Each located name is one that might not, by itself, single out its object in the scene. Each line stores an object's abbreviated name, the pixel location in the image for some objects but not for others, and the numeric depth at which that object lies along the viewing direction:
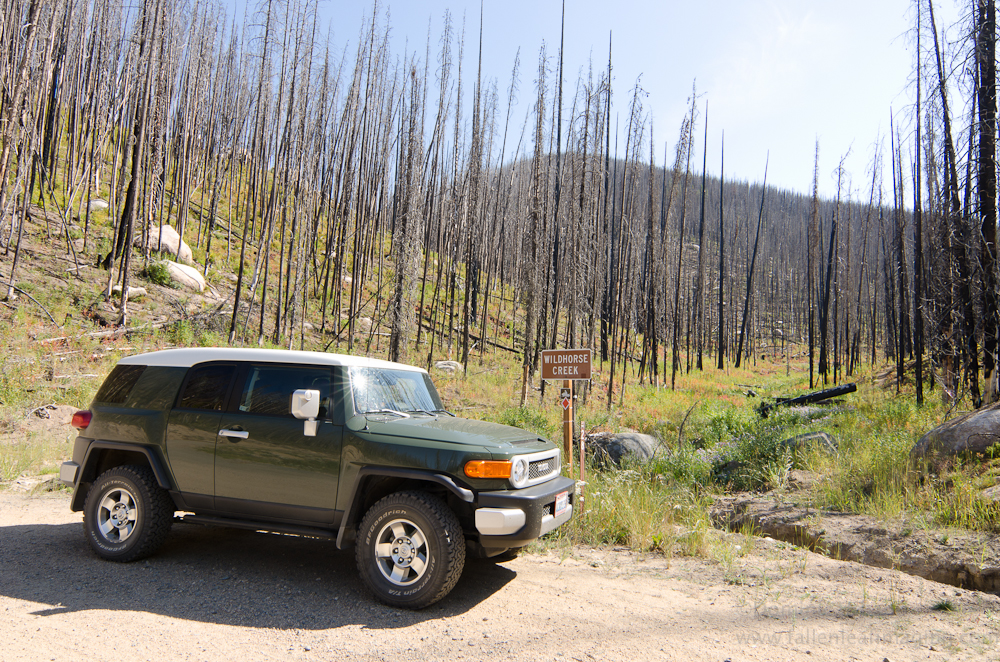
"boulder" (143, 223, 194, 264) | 17.94
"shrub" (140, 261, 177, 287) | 16.59
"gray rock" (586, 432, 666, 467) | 10.06
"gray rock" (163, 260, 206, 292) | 17.12
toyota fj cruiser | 3.90
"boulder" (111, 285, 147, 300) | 15.39
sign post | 6.47
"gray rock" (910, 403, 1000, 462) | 7.18
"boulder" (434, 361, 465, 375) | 18.14
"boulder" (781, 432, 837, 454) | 9.52
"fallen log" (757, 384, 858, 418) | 13.71
